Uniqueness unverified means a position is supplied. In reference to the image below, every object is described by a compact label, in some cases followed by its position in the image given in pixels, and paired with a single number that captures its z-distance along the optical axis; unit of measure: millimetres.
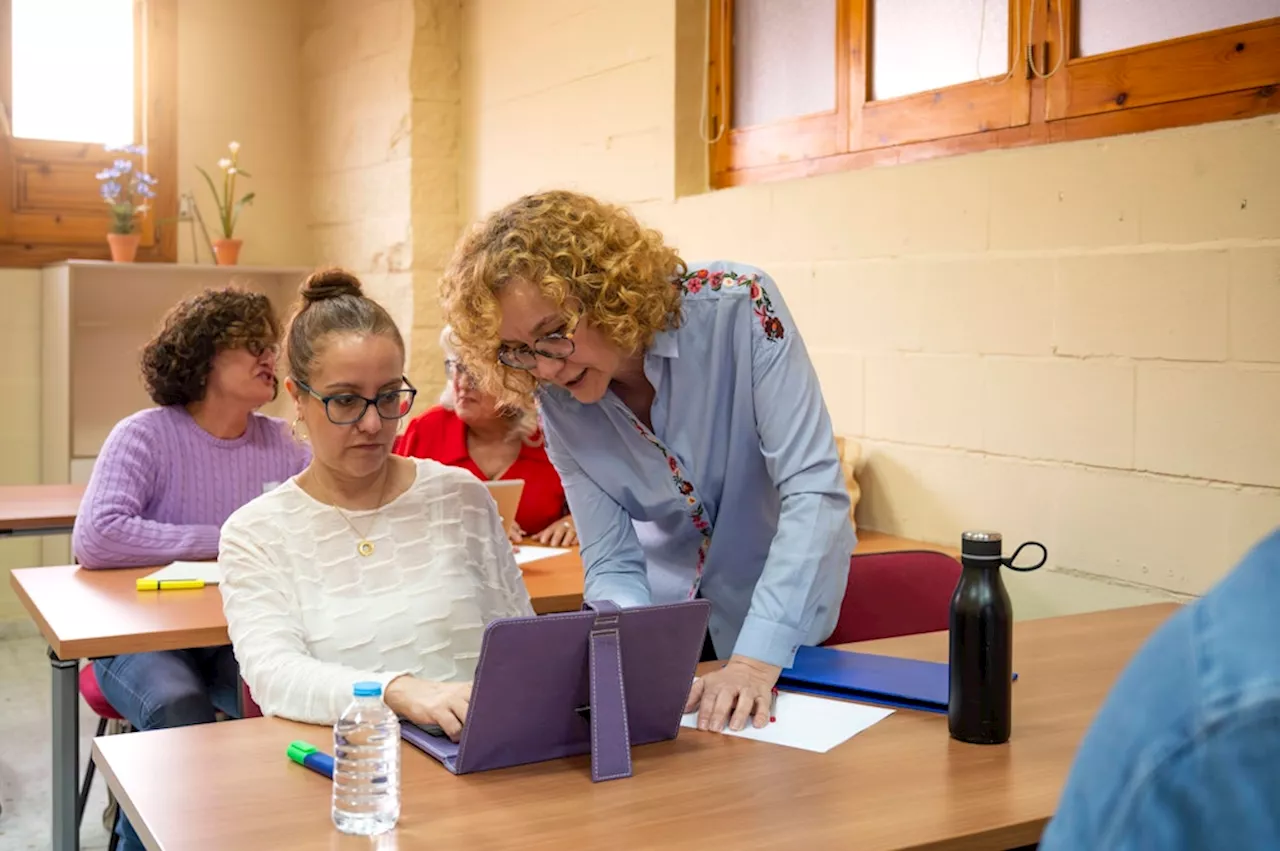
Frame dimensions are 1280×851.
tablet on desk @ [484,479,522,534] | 2709
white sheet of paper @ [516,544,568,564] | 3000
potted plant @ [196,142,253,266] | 5727
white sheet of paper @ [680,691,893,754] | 1557
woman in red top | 3344
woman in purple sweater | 2797
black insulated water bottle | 1495
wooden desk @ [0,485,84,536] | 3369
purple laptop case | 1388
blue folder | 1700
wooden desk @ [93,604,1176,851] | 1247
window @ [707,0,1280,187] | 2539
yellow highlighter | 2578
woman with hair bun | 1830
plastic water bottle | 1254
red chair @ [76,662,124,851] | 2771
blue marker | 1421
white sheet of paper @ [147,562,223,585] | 2637
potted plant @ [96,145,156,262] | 5355
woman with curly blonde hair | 1805
